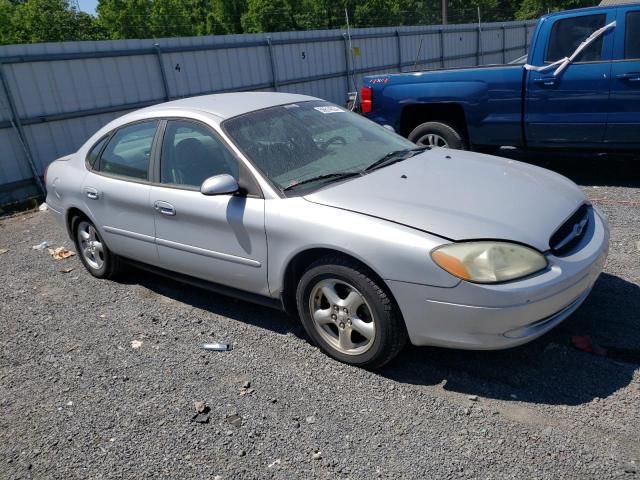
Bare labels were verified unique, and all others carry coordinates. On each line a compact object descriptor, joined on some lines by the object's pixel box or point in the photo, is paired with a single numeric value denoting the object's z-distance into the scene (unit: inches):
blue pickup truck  243.1
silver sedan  115.4
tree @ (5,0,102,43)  1742.1
